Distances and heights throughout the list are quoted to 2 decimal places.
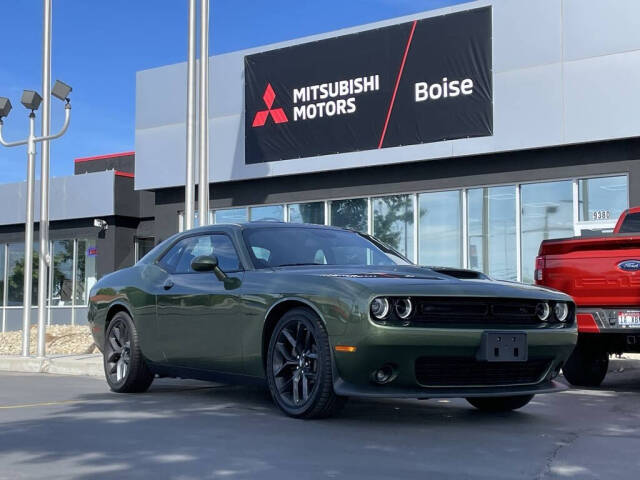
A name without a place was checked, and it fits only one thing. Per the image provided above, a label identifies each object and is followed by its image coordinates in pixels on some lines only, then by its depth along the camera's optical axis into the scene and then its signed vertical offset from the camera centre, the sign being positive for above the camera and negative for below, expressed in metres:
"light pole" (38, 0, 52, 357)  13.23 +1.33
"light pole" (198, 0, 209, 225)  13.91 +2.75
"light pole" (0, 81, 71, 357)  13.28 +1.96
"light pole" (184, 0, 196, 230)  13.35 +2.47
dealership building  16.83 +3.13
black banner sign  18.28 +4.11
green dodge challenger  5.54 -0.33
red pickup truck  7.96 -0.06
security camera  24.98 +1.49
